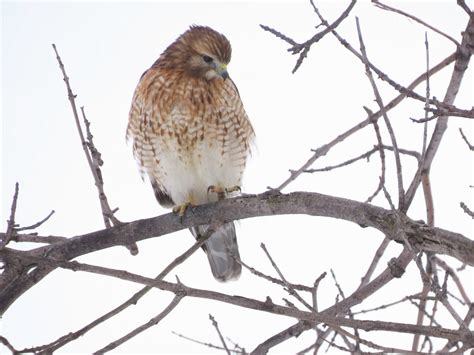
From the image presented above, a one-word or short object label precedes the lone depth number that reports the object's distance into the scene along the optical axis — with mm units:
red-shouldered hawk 10430
